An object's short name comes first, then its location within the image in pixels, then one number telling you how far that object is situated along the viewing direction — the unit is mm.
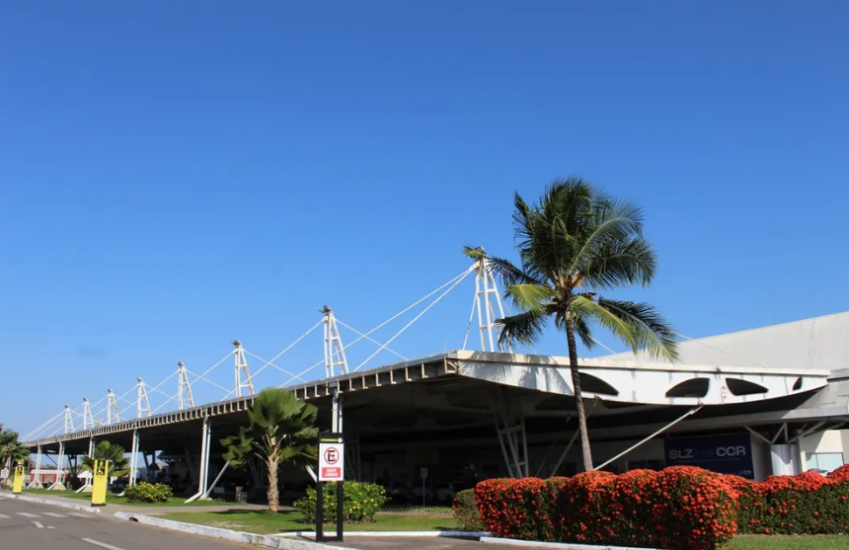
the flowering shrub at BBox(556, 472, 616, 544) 14719
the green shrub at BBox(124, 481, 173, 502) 43031
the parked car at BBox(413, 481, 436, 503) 48812
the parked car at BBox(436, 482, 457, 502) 46981
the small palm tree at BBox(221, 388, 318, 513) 30344
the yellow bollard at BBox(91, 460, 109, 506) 38906
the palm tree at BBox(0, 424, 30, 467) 85062
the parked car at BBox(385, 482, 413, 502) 48975
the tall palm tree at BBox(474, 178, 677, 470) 22969
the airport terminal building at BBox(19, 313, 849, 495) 29625
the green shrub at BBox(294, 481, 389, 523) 24781
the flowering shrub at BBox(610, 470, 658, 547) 13836
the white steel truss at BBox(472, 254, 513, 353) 33847
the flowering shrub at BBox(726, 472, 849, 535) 15836
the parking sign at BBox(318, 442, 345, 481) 17422
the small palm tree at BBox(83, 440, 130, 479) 59875
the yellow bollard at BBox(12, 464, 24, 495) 61844
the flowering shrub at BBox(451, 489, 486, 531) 20547
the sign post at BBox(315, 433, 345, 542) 17172
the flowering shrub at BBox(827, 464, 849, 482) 16047
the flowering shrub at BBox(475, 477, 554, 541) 16438
